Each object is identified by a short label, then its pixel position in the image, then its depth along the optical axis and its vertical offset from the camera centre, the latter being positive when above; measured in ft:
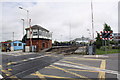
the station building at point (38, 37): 110.01 +3.06
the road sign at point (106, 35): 47.11 +2.14
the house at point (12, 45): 114.80 -5.26
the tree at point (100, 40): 100.06 +0.03
